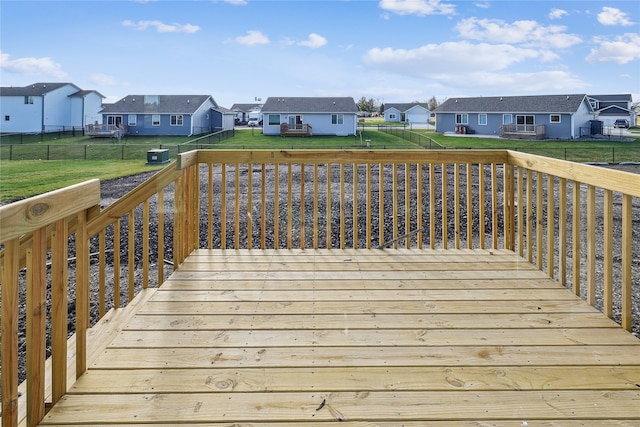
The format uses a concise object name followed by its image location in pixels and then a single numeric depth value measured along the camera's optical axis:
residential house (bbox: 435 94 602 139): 21.81
